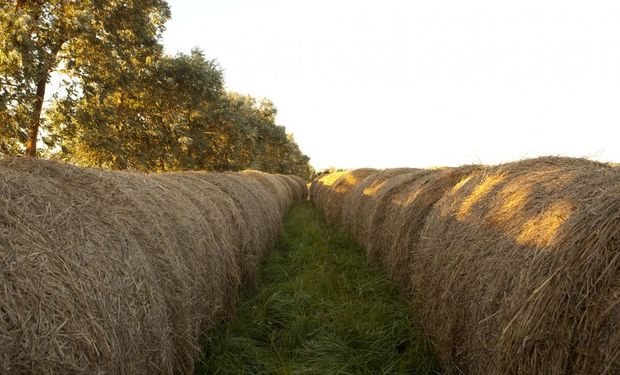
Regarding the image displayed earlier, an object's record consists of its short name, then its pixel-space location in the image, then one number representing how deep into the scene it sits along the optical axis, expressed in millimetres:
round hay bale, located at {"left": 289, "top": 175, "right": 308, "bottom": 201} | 42162
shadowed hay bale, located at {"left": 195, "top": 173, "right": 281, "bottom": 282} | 6525
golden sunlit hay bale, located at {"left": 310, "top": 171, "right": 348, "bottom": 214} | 21588
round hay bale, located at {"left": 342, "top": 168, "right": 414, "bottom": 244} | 9492
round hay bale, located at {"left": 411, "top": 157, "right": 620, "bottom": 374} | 2098
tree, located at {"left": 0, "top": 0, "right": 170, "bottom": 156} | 13570
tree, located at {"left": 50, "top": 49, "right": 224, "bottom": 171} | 16609
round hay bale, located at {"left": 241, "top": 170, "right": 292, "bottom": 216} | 14666
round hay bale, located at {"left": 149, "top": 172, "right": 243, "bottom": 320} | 4180
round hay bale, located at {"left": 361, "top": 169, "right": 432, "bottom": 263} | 7019
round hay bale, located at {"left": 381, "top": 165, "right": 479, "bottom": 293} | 5613
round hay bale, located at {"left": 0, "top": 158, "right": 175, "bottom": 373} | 1892
